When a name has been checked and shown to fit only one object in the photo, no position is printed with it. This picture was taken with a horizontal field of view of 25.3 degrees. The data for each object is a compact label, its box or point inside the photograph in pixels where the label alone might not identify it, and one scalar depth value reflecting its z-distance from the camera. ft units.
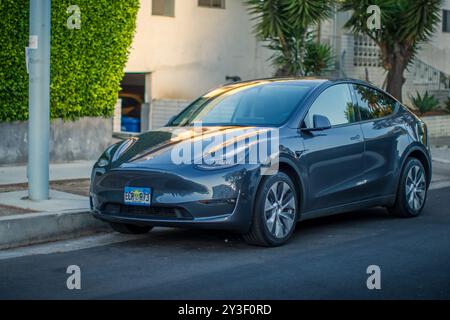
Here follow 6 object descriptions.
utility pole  35.45
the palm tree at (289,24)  60.54
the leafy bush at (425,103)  72.28
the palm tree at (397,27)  65.05
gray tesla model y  29.43
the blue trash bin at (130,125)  66.03
